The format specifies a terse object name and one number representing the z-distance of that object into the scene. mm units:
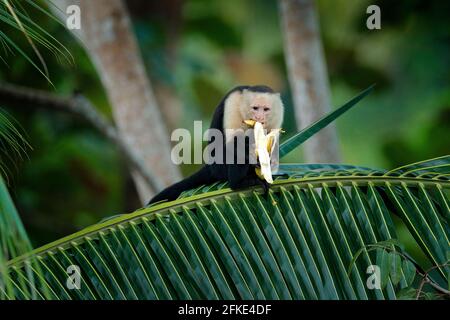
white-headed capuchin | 3098
